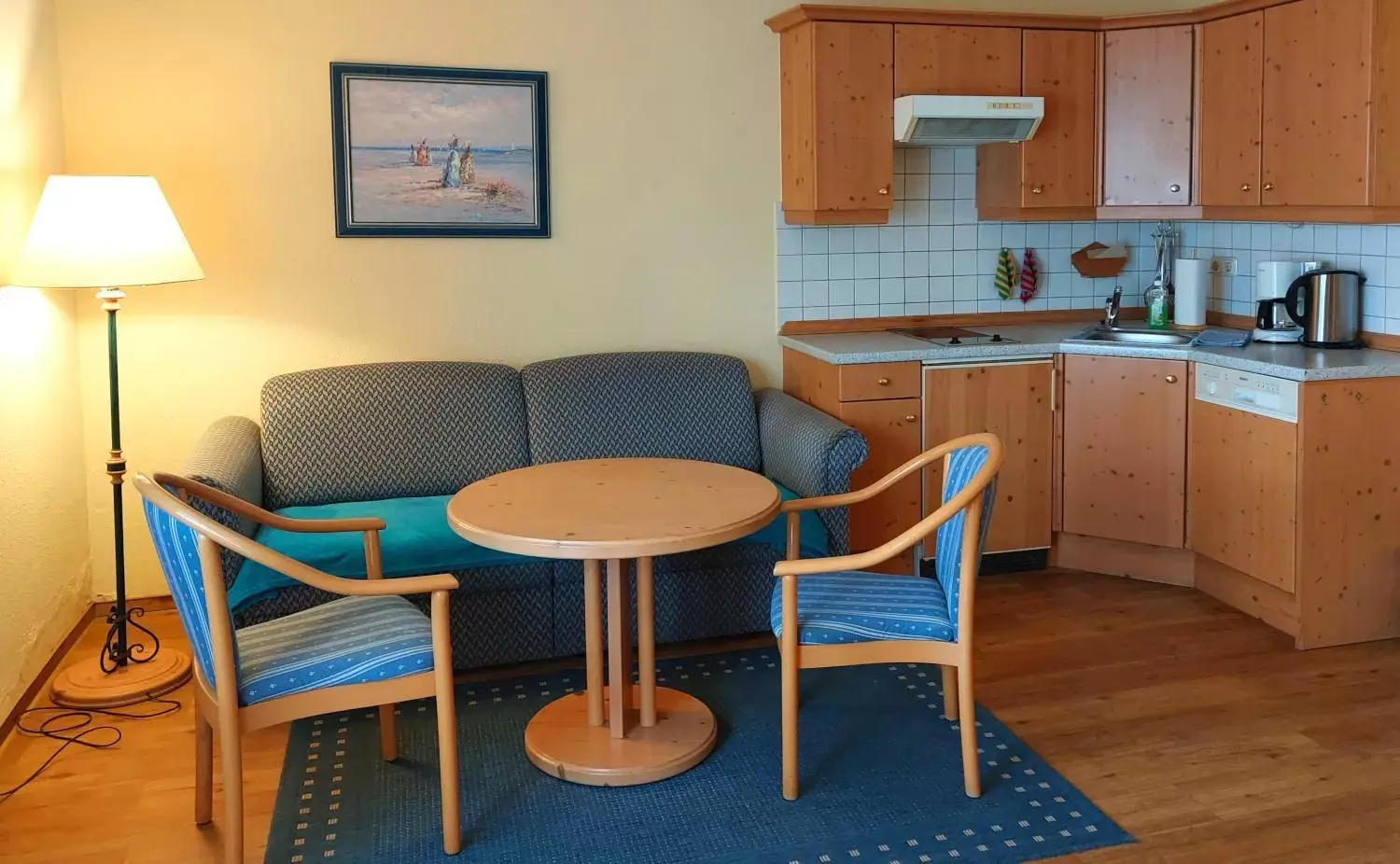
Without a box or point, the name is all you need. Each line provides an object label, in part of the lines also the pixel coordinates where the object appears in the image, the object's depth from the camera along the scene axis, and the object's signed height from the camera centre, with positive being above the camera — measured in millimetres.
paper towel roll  4680 +26
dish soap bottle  4754 -36
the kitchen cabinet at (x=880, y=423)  4273 -398
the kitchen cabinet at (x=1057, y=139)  4547 +560
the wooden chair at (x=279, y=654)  2443 -688
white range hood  4297 +600
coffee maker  4309 -22
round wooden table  2766 -492
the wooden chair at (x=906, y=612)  2799 -692
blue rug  2725 -1107
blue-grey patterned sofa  3641 -450
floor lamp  3385 +127
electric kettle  4148 -35
